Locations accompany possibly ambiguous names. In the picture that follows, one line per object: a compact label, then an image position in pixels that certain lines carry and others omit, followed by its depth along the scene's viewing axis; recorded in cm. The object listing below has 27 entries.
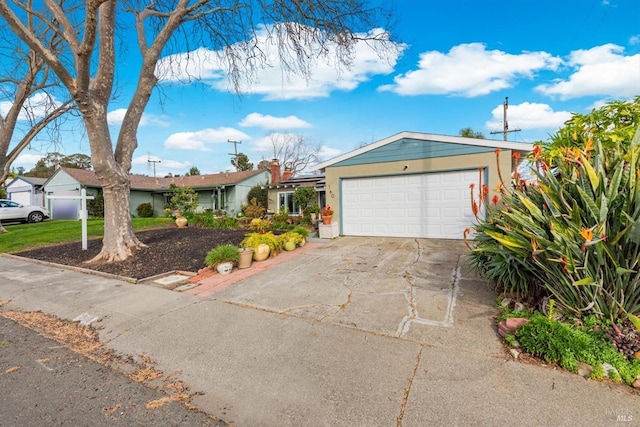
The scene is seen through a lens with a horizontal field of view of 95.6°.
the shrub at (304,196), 1564
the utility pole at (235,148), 3399
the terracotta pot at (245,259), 646
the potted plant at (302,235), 868
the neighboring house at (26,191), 2417
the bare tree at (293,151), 3253
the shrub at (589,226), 265
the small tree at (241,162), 3559
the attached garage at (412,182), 845
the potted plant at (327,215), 1006
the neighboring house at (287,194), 1703
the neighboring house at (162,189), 2036
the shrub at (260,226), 1003
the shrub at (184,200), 1642
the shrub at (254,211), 1606
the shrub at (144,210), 2161
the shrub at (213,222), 1385
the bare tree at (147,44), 563
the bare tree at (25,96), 1086
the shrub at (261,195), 1925
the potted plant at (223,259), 607
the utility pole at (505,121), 1998
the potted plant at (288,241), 817
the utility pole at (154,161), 4182
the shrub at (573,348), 237
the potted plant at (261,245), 706
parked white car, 1711
